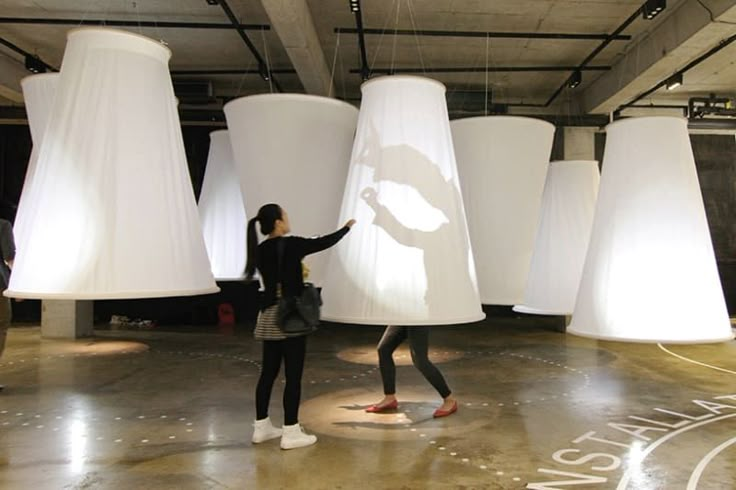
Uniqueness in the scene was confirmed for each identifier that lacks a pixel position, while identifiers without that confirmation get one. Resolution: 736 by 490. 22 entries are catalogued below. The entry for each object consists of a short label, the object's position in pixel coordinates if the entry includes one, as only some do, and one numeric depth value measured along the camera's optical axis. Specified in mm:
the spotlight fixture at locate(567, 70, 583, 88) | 7629
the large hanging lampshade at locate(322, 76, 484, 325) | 2740
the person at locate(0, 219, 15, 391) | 4207
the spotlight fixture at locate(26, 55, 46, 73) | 6977
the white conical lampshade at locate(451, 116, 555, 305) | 3918
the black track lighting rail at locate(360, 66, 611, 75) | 7668
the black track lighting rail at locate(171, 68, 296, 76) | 7887
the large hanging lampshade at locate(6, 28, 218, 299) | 2250
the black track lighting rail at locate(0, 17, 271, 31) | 6223
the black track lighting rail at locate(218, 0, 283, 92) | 5661
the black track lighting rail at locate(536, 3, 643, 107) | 6016
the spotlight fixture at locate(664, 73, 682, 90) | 7270
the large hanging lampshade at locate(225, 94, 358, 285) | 3535
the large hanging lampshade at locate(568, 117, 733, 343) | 2787
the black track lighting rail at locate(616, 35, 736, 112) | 6502
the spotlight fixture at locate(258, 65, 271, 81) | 7261
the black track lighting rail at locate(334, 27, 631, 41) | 6430
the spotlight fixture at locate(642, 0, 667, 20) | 5309
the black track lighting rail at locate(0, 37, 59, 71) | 6836
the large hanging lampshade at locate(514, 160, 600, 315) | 4367
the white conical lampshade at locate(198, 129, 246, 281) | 4676
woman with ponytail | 3023
